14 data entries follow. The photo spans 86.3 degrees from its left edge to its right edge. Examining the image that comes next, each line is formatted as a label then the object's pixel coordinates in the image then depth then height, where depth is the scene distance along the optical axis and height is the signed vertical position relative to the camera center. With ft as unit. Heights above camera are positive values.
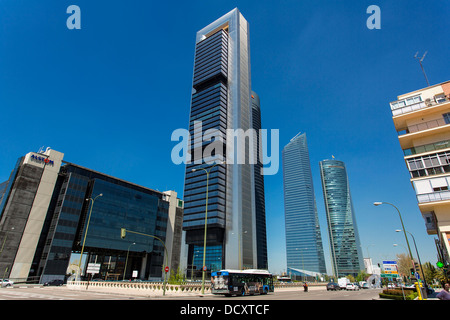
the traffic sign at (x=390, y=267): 77.40 +0.80
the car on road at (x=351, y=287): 165.78 -11.20
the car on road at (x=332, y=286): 158.00 -10.80
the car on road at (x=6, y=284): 145.59 -10.63
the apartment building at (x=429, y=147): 79.56 +42.21
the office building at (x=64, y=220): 223.30 +45.22
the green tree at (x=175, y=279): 135.18 -6.87
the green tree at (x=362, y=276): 406.31 -11.20
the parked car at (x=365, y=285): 229.68 -14.16
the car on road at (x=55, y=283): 195.10 -13.08
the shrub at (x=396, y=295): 79.15 -8.10
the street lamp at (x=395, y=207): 87.15 +21.78
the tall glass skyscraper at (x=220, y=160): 372.79 +166.54
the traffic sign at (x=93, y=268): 105.60 -0.83
